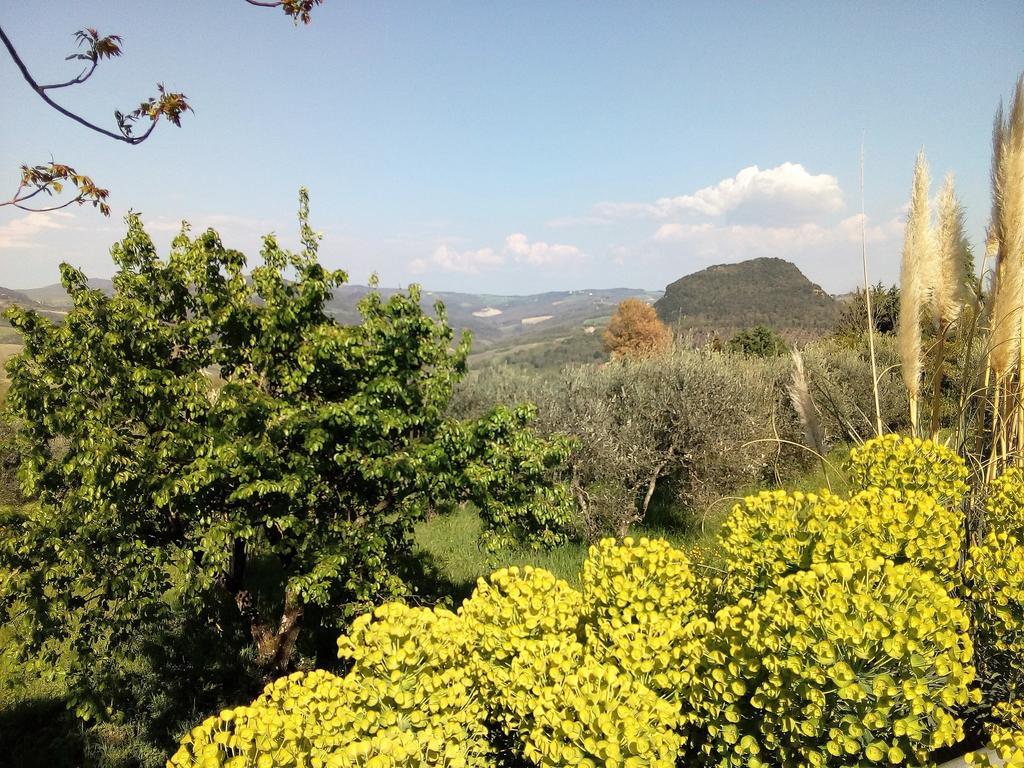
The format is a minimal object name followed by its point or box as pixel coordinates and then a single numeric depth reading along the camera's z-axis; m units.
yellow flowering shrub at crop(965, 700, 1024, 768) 1.70
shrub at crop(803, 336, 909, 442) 13.23
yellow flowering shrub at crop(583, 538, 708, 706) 2.47
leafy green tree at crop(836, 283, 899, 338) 19.60
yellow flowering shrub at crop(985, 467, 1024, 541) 2.86
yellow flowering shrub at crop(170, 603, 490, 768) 2.03
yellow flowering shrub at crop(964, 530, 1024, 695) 2.52
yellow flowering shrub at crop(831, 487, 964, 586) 2.58
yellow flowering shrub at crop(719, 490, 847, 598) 2.69
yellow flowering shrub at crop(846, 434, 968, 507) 3.12
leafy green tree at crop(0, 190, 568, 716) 4.84
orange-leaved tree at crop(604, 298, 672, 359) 54.72
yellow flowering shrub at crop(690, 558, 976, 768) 1.99
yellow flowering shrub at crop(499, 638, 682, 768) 1.97
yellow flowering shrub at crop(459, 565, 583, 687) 2.70
